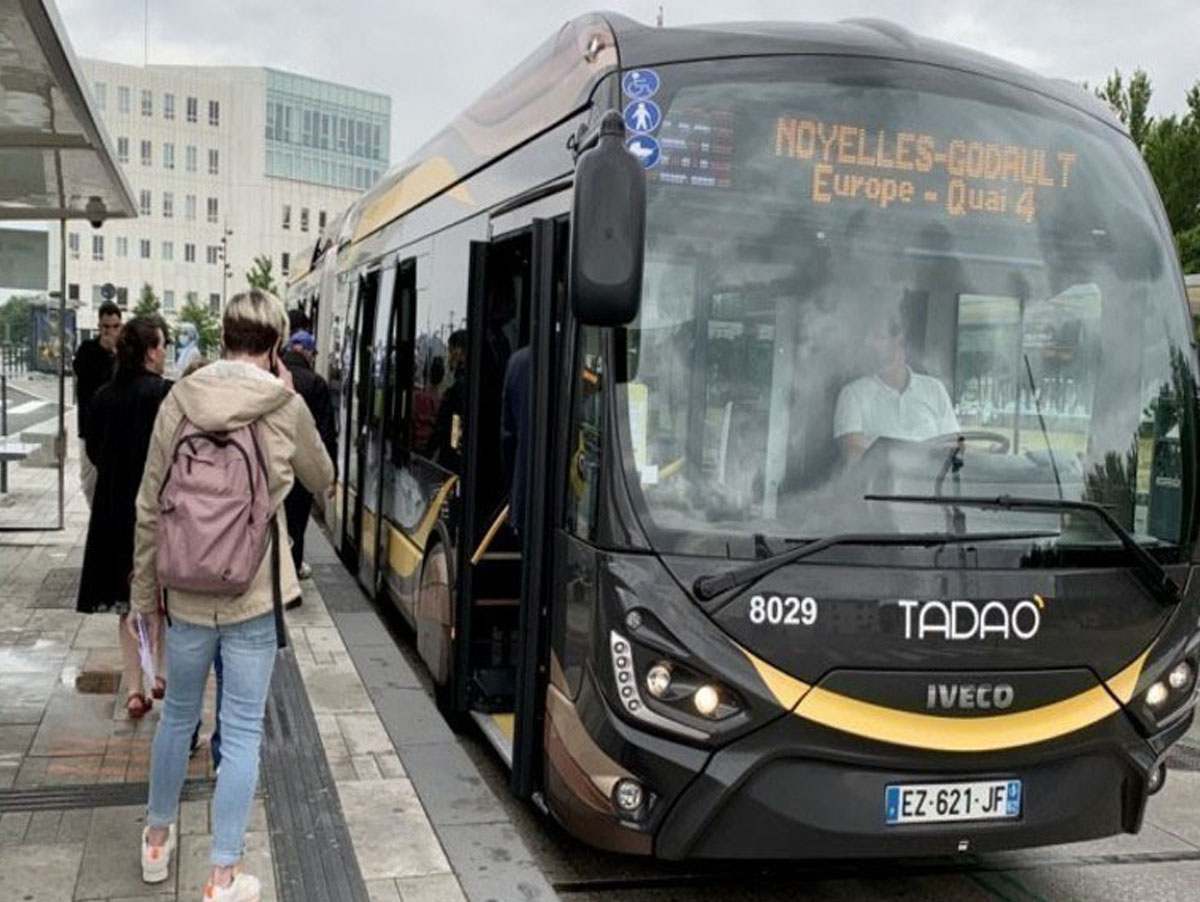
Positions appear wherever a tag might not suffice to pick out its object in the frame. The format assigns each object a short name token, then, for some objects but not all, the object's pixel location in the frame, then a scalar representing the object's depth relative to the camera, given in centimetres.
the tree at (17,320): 1175
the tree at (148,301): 7025
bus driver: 402
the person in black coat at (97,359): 946
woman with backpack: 374
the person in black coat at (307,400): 853
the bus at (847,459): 381
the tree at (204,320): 7331
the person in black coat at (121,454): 551
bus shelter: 606
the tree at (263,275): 6718
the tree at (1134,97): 3102
